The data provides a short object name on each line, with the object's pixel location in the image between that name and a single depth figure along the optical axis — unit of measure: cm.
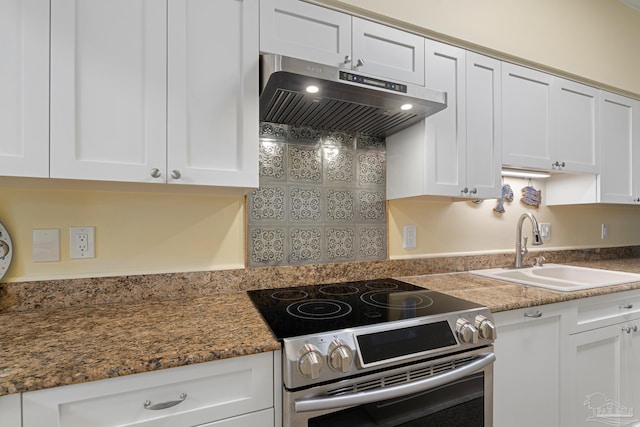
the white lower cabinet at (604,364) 139
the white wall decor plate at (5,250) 109
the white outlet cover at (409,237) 178
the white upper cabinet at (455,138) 149
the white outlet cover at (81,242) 119
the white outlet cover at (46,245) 115
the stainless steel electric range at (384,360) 85
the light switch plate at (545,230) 226
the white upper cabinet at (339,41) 118
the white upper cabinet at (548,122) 171
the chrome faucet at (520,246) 192
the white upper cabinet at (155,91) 93
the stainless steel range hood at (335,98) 107
